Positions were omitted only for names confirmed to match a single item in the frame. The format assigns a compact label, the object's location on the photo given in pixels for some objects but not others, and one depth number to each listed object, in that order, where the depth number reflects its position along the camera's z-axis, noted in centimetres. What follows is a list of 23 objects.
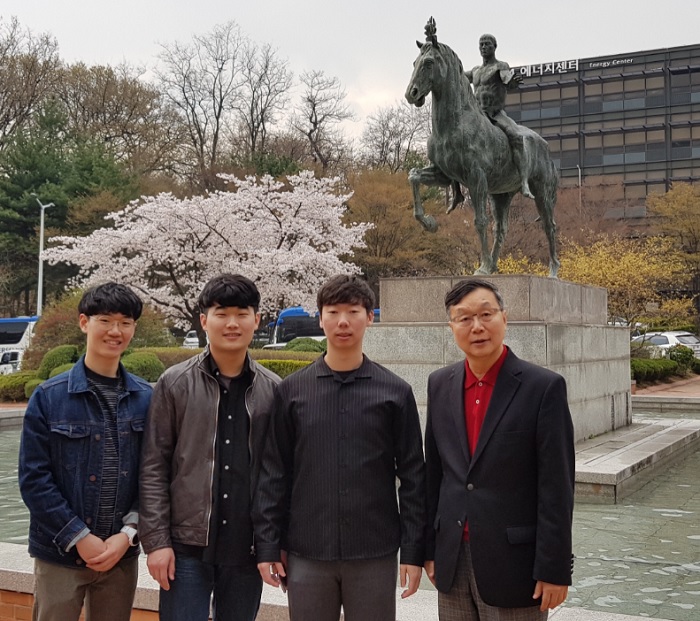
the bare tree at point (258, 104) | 4434
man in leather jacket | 314
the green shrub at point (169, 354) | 2128
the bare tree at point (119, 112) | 4378
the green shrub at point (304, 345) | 2448
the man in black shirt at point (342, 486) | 300
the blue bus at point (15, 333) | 3375
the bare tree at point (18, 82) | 4122
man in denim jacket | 306
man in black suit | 281
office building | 6188
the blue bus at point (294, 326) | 3728
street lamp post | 3444
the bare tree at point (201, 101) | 4381
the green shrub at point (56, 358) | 1972
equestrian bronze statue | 972
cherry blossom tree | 2736
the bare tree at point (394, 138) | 4603
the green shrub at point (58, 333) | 2334
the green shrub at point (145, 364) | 1845
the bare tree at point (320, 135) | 4484
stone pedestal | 1003
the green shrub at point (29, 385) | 1959
